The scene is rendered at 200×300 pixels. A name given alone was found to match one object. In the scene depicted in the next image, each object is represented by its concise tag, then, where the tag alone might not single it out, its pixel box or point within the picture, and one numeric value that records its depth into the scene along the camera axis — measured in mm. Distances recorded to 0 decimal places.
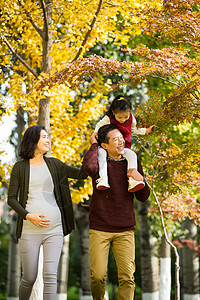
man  8246
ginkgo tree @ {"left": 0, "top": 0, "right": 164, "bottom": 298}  14026
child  8246
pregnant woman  8452
